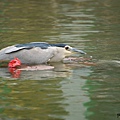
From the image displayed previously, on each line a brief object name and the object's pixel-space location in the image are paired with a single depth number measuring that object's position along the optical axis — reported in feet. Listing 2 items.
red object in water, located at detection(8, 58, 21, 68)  65.37
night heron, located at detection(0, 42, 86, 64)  65.77
